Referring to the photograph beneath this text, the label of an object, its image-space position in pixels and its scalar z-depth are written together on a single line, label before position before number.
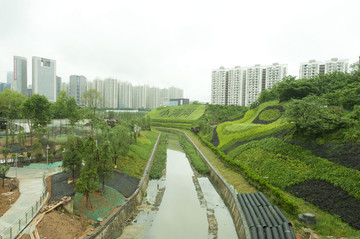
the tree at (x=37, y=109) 32.91
